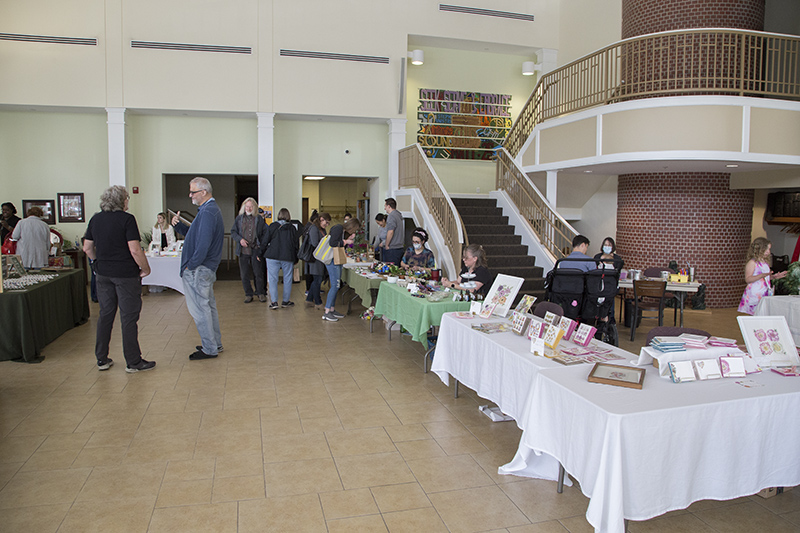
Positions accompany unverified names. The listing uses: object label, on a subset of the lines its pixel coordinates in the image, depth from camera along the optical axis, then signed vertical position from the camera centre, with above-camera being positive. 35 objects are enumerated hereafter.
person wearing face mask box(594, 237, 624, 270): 7.66 -0.46
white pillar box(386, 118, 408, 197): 12.71 +1.82
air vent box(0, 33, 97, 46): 10.89 +3.53
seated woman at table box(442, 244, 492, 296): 6.02 -0.50
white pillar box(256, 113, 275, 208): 12.10 +1.39
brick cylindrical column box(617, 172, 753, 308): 10.03 -0.01
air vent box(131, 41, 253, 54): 11.39 +3.58
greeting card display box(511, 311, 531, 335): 4.30 -0.76
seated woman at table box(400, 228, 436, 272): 7.84 -0.44
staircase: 9.57 -0.30
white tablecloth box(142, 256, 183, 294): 10.08 -0.91
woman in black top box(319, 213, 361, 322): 8.11 -0.65
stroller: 6.30 -0.76
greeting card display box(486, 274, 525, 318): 5.00 -0.62
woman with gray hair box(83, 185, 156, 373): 5.33 -0.39
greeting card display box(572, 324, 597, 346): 4.01 -0.79
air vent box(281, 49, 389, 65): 12.02 +3.60
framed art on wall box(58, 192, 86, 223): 12.02 +0.31
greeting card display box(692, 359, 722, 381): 3.21 -0.82
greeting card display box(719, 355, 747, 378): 3.26 -0.81
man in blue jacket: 5.74 -0.36
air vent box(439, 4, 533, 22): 12.66 +4.82
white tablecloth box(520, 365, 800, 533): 2.65 -1.07
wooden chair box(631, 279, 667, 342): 7.45 -0.88
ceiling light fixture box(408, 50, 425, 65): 12.60 +3.74
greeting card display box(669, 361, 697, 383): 3.15 -0.82
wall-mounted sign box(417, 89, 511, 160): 13.73 +2.47
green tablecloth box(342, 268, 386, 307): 7.55 -0.86
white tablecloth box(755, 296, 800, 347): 5.88 -0.87
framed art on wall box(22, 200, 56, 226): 11.85 +0.26
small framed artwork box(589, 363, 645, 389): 3.06 -0.84
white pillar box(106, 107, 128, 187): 11.44 +1.53
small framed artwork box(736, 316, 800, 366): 3.48 -0.71
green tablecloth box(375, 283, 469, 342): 5.57 -0.90
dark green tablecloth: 5.75 -1.07
